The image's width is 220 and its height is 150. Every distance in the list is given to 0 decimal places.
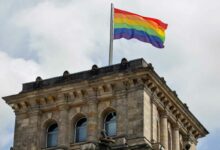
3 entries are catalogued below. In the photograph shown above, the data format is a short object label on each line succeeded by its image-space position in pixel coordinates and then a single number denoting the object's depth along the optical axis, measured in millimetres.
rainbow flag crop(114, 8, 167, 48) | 57438
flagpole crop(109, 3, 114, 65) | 58438
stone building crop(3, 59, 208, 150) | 53531
